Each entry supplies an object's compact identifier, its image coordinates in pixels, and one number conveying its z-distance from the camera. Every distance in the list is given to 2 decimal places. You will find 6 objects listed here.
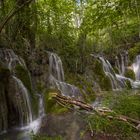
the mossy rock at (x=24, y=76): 4.54
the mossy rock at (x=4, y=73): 4.01
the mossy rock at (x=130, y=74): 8.74
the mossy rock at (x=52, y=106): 3.61
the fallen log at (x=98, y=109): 2.84
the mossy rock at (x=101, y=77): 6.86
